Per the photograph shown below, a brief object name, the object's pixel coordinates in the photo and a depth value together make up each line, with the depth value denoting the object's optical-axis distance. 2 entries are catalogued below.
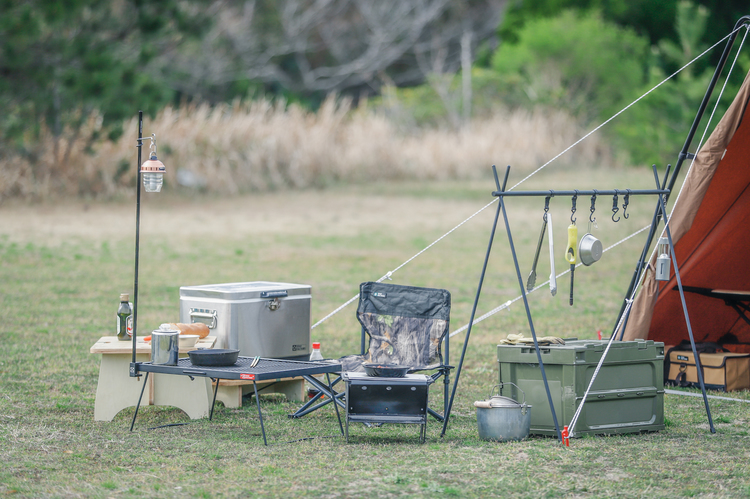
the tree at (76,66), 34.66
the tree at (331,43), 71.31
